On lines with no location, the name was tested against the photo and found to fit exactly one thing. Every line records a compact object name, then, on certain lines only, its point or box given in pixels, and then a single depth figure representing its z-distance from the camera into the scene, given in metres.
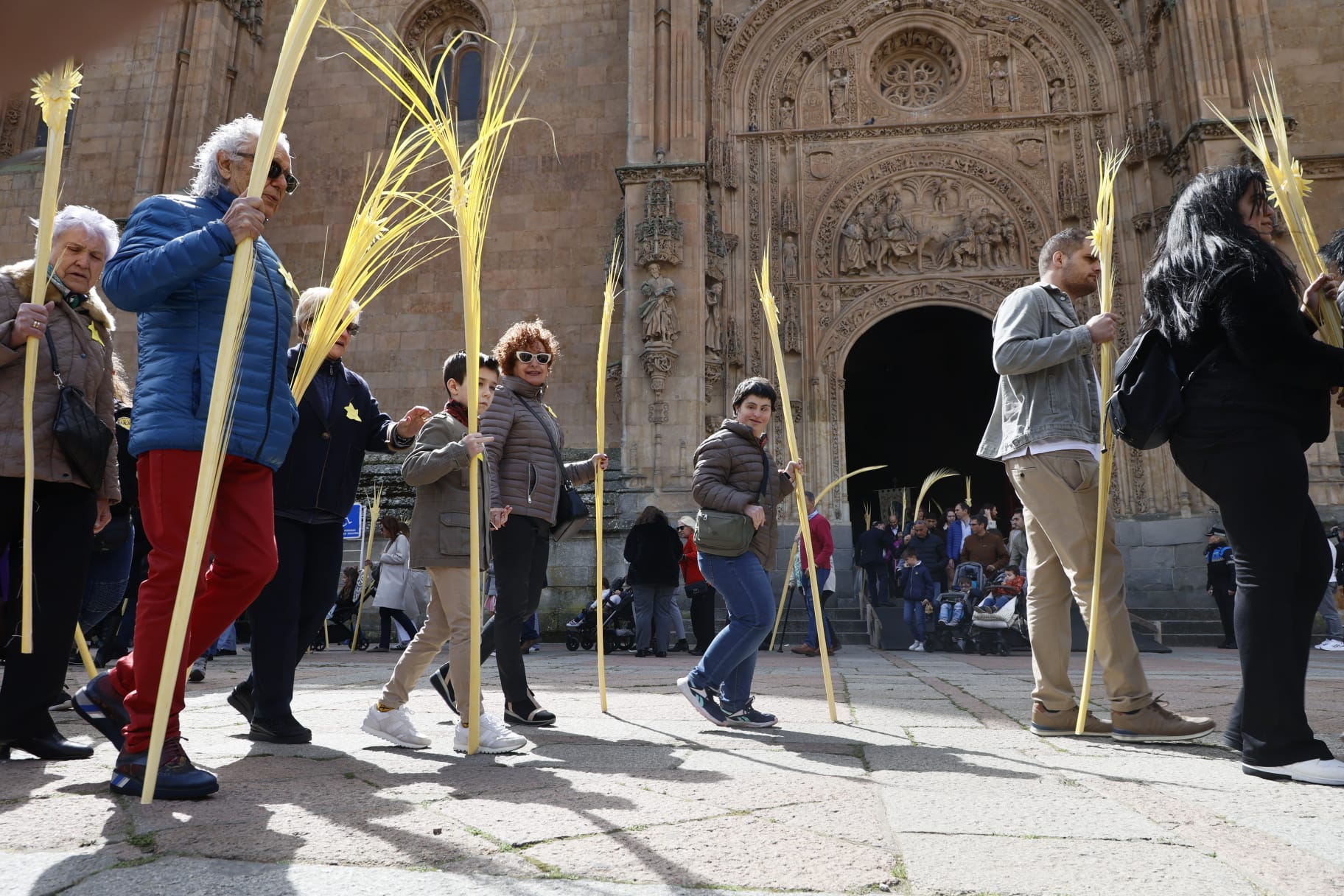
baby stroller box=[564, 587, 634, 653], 10.34
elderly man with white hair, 2.35
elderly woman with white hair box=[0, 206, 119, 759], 2.84
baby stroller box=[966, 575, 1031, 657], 9.06
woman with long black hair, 2.65
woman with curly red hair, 3.73
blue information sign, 13.08
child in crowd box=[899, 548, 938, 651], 10.35
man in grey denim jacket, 3.46
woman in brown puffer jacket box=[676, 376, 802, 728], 3.94
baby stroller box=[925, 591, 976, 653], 9.84
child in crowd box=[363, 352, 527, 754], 3.32
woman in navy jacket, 3.29
